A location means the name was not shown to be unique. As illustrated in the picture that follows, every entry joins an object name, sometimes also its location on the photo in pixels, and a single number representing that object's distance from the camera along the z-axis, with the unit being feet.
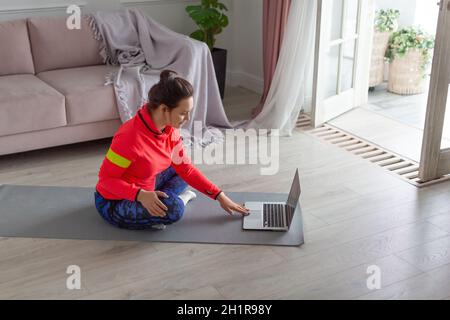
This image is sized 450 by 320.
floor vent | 11.23
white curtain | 12.85
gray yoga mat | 8.95
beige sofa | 11.21
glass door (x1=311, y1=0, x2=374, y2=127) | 13.02
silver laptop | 9.14
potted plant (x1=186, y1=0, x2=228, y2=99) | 14.12
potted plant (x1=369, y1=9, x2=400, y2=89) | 15.96
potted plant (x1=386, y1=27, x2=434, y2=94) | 15.78
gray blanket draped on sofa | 12.03
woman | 8.41
